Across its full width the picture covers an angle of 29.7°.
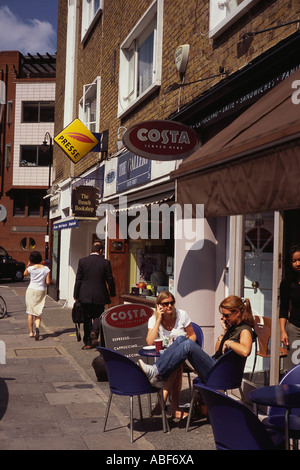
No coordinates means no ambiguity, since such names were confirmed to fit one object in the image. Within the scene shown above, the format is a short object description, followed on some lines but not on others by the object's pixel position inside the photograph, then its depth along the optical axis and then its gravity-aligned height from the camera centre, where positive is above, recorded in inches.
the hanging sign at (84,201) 563.8 +40.7
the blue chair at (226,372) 201.9 -46.2
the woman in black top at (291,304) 225.3 -23.1
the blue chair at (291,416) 154.0 -49.3
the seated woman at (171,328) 231.9 -36.0
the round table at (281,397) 142.6 -41.0
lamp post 923.8 -19.4
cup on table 232.5 -41.6
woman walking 435.5 -38.1
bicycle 569.6 -71.5
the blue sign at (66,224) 576.8 +18.1
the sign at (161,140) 301.9 +56.6
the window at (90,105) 612.6 +157.9
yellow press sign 543.8 +96.9
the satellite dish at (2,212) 456.8 +22.2
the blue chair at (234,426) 125.6 -40.9
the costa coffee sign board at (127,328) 287.3 -43.9
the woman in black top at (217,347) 202.5 -38.4
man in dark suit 394.6 -33.3
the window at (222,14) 280.4 +123.8
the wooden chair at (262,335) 260.5 -41.7
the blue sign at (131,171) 409.4 +55.7
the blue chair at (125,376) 203.9 -49.0
